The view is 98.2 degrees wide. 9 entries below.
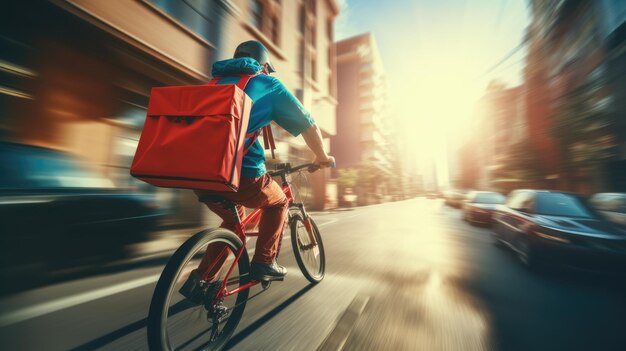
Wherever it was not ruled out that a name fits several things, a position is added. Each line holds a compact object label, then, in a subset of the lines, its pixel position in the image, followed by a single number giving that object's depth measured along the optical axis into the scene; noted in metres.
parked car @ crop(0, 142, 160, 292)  2.48
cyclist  1.72
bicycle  1.32
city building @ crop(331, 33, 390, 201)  46.31
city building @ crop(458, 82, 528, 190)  17.21
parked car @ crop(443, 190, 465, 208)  19.69
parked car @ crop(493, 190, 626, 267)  3.29
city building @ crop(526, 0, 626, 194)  10.75
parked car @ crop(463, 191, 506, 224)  8.61
